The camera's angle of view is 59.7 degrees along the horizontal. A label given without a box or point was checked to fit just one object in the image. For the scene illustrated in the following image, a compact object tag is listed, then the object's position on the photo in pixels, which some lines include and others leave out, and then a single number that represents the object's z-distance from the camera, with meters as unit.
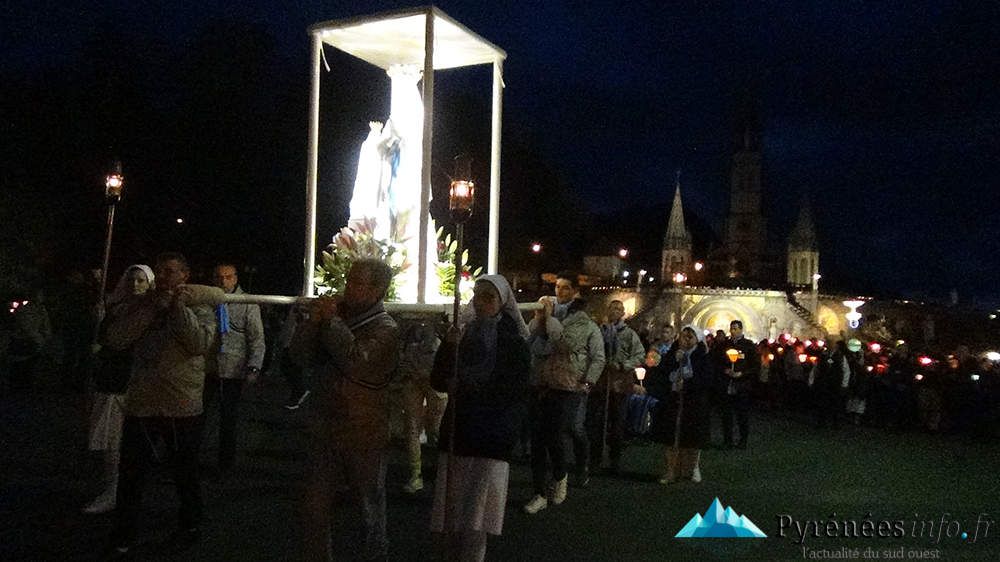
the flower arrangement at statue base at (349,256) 8.40
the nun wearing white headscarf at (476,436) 4.62
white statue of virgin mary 8.97
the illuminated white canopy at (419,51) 8.20
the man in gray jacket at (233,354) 7.62
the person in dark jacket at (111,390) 5.89
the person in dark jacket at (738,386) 11.77
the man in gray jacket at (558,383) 7.18
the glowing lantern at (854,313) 58.94
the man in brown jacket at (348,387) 4.44
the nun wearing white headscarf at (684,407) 8.95
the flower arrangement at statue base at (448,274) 8.88
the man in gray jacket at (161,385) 5.19
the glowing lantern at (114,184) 8.17
